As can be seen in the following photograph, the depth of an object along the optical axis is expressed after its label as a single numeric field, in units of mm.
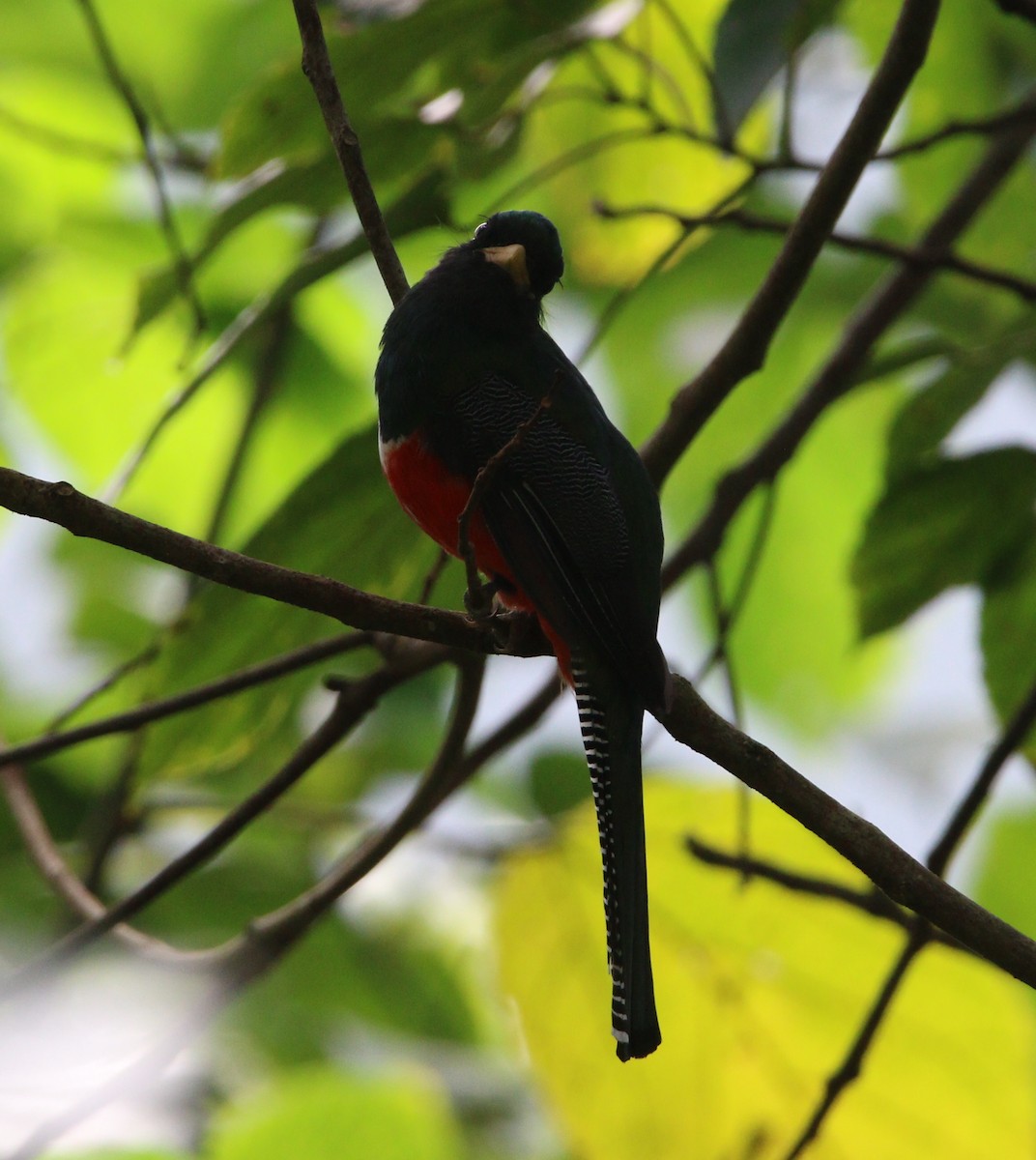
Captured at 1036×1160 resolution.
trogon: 5781
